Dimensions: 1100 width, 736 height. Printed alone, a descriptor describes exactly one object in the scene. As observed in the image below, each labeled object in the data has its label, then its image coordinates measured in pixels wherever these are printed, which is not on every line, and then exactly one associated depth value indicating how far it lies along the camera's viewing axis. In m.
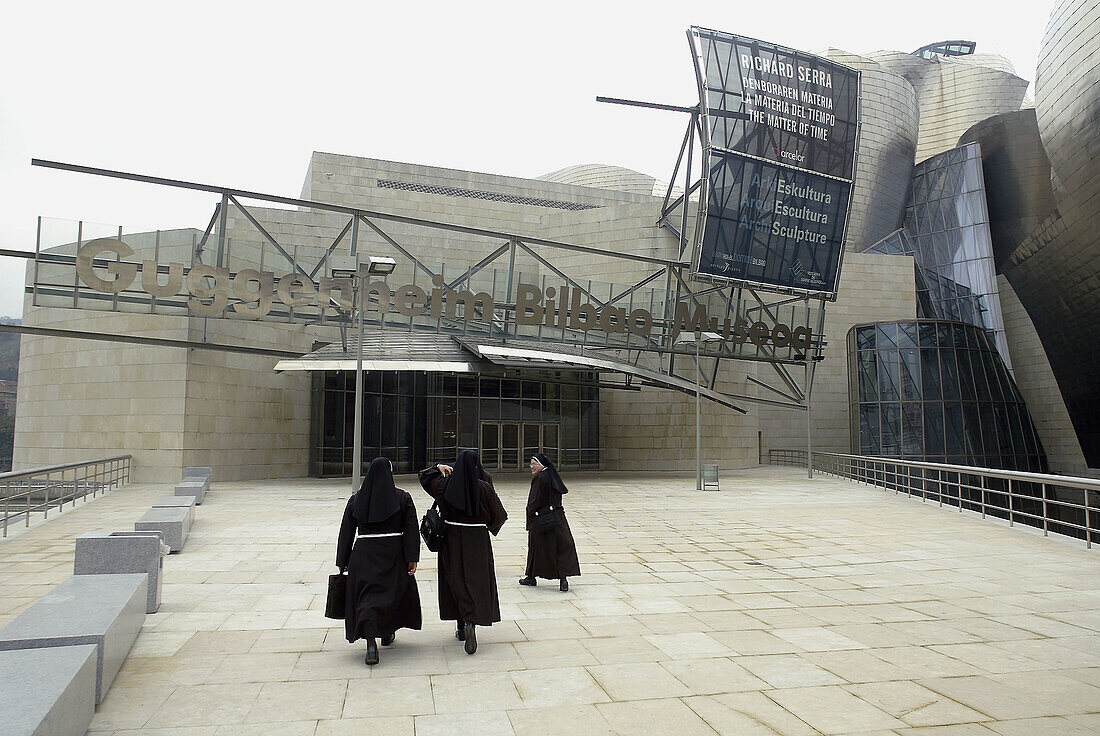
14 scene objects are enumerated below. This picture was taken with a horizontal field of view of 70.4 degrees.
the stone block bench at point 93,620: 4.78
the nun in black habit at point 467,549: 6.61
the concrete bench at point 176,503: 13.03
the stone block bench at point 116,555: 7.58
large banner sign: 29.67
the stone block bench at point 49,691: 3.43
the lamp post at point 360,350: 16.30
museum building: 23.98
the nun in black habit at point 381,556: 6.23
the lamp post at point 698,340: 24.00
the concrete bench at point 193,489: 16.22
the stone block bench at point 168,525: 11.05
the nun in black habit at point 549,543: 9.22
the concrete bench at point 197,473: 21.13
